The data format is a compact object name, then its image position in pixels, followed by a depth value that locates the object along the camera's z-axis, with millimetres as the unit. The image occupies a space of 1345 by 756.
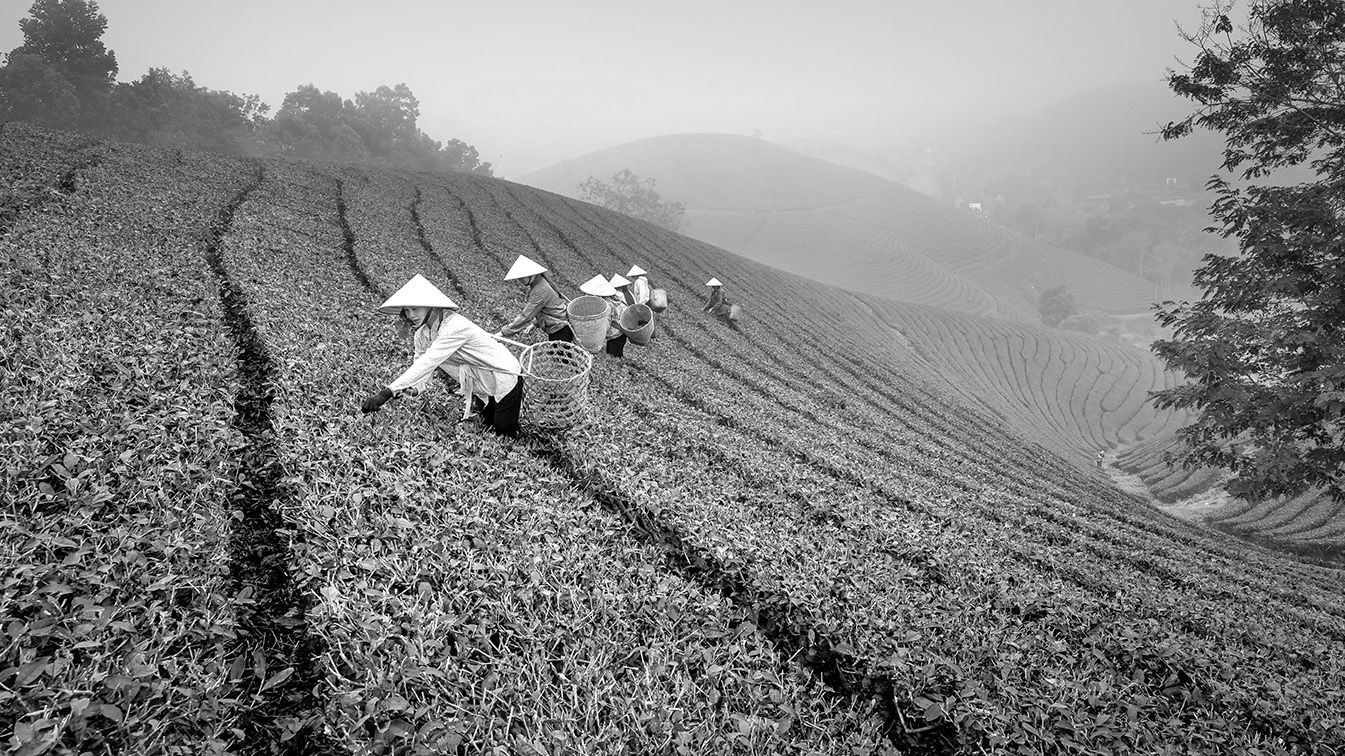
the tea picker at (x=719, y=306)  16719
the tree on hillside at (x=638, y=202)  71375
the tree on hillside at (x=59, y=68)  33125
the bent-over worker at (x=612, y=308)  9547
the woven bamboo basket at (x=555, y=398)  6152
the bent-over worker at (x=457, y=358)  5035
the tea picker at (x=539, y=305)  7466
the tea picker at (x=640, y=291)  11045
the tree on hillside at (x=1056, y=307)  69500
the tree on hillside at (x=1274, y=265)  8461
